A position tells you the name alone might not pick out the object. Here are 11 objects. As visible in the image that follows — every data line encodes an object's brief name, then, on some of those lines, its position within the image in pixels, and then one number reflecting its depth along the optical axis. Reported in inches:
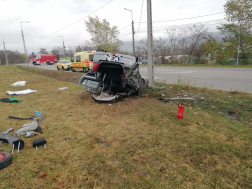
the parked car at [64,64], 970.7
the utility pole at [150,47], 293.8
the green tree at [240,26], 914.1
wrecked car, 228.5
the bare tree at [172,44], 1459.2
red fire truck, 1916.8
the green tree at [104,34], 1239.5
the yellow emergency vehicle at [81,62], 755.4
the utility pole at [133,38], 928.0
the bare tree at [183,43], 1395.8
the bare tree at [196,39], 1221.7
